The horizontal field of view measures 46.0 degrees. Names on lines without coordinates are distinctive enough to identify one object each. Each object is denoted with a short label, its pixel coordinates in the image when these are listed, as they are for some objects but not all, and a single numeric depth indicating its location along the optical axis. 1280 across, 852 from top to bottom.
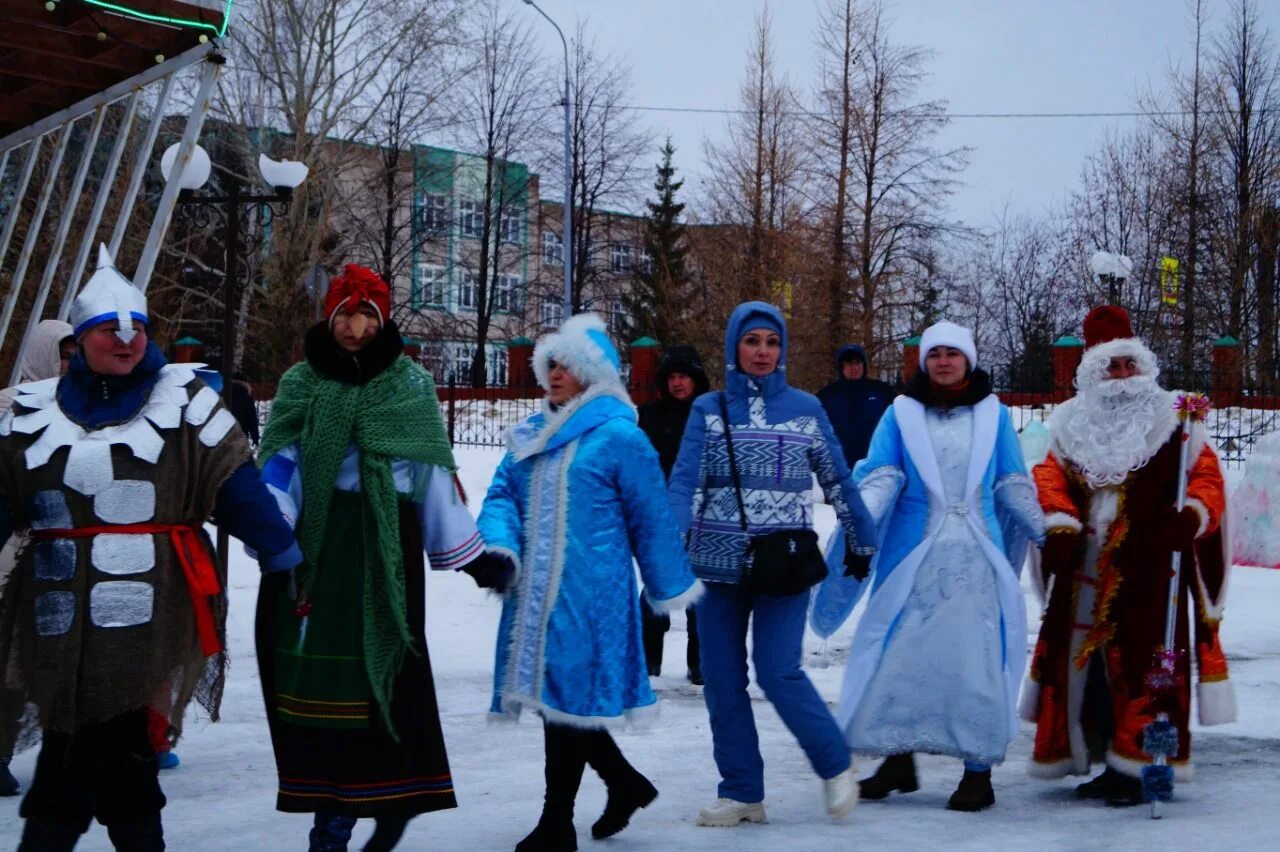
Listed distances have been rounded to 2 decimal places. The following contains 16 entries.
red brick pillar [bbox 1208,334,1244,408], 24.36
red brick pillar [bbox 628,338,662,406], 28.42
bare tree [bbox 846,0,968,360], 30.08
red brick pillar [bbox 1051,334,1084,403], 26.19
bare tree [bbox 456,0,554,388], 42.84
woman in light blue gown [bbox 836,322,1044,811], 5.67
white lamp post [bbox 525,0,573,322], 28.59
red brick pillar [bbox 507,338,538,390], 32.69
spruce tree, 45.22
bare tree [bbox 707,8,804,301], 31.42
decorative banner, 31.23
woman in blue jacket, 5.39
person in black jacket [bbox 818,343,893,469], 12.25
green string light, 7.05
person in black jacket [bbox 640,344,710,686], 8.42
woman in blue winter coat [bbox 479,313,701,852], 4.91
